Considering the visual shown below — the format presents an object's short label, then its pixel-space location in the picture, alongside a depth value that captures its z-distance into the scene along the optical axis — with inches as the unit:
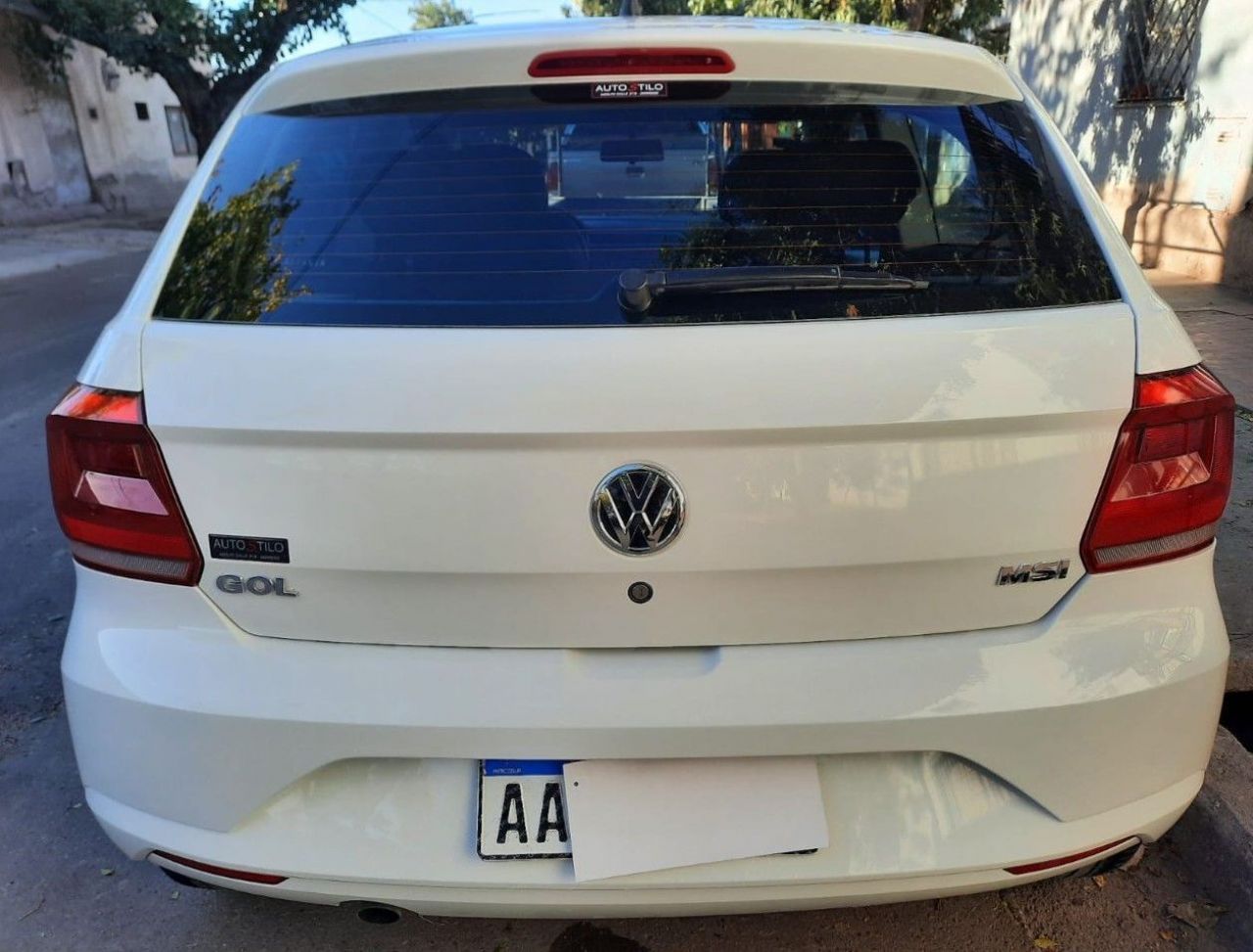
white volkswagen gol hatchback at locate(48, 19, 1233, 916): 58.4
